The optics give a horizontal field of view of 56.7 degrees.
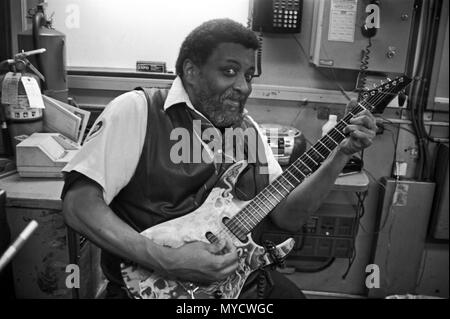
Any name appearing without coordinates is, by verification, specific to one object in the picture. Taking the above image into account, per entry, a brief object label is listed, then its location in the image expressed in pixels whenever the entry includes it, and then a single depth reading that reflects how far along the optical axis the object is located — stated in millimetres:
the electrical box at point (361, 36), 1695
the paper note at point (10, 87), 1645
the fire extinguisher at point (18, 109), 1653
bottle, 1910
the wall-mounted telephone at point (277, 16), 1824
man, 1103
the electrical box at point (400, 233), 2088
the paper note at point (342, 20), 1695
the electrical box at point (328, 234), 1979
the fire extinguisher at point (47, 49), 1759
